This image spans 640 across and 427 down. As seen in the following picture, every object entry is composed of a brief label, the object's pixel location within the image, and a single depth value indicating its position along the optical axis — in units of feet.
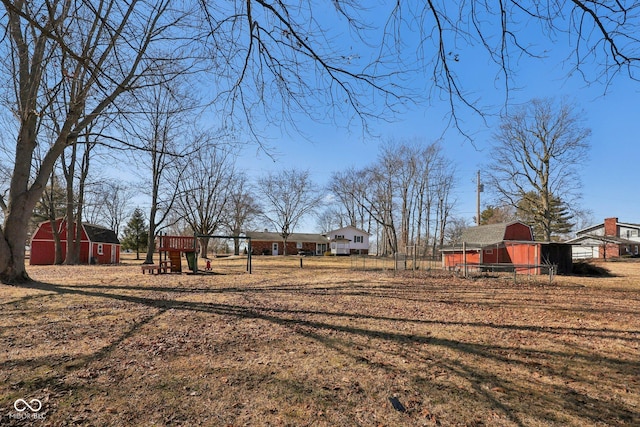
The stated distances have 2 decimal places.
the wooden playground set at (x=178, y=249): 55.97
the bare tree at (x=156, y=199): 84.73
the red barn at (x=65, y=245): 93.50
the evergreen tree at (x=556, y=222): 140.51
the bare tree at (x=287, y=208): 160.97
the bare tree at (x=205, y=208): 120.00
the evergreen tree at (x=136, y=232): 165.37
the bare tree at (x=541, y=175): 96.63
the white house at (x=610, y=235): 123.03
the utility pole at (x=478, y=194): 102.52
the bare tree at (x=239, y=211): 142.61
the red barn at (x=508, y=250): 72.33
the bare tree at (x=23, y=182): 31.35
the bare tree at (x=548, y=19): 7.91
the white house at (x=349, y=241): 189.67
